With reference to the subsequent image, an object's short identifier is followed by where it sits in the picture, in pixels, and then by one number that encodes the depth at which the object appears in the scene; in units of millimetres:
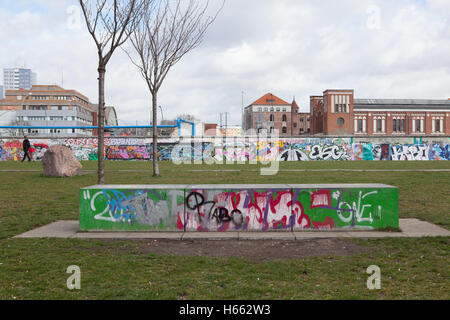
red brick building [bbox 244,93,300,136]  115312
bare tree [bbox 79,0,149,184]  12531
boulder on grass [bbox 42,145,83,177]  20234
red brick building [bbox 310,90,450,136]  84125
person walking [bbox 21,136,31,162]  31562
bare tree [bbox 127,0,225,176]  20078
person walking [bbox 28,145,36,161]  42512
